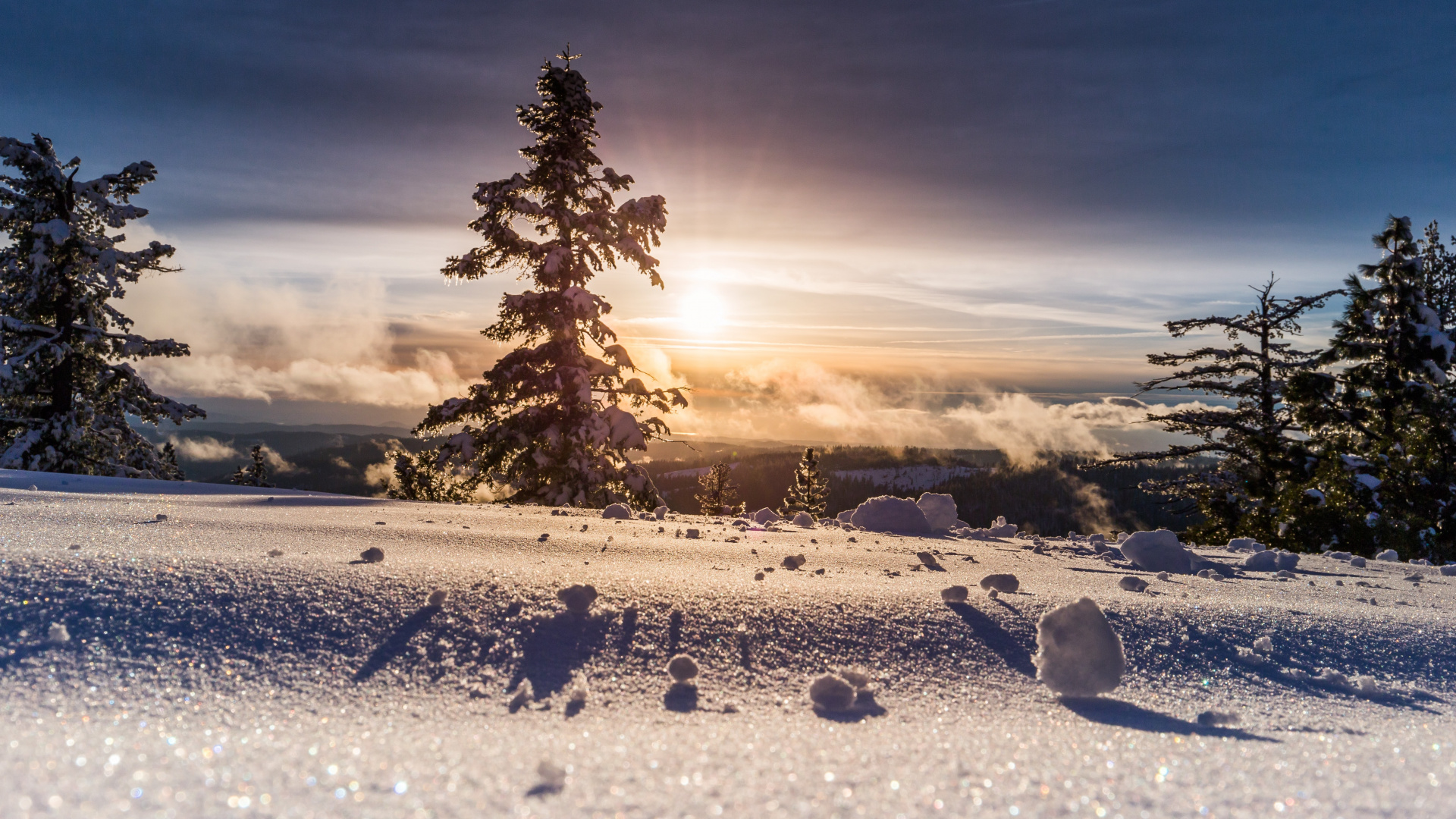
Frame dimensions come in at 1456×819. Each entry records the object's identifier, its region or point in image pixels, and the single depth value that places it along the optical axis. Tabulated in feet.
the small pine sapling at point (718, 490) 166.61
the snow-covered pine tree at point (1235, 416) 69.51
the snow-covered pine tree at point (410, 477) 112.41
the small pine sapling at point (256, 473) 150.61
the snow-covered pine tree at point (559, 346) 37.47
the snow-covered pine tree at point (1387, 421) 30.01
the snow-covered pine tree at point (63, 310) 41.86
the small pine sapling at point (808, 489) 157.28
